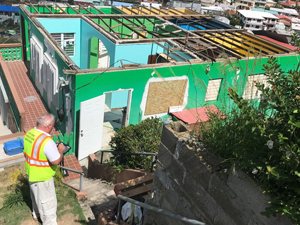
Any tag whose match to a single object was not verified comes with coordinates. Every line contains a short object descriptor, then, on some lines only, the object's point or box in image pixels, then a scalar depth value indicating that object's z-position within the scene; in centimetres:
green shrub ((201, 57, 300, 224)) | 203
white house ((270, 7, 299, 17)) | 10575
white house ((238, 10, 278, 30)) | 8531
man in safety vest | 405
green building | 974
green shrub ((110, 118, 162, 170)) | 708
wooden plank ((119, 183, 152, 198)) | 430
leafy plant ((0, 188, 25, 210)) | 513
